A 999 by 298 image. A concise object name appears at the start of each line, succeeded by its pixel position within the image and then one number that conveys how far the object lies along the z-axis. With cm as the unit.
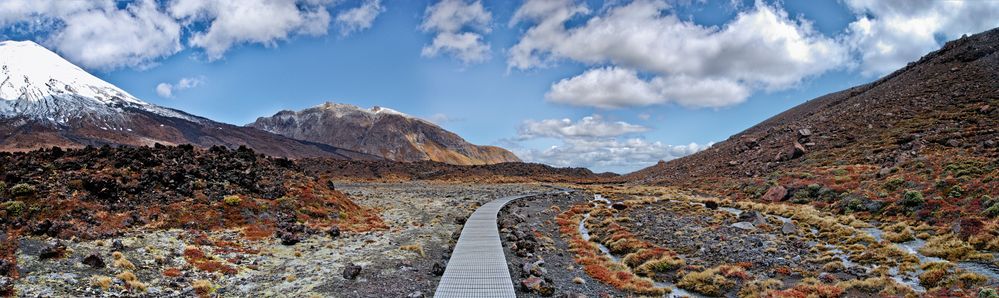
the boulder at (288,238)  2055
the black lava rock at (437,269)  1769
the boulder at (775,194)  3872
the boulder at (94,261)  1398
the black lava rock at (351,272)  1638
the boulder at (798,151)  5594
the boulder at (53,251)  1385
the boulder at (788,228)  2462
